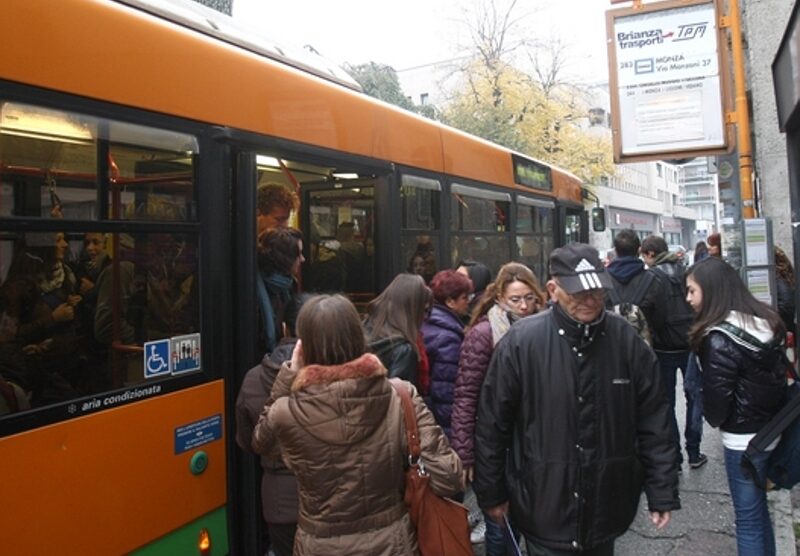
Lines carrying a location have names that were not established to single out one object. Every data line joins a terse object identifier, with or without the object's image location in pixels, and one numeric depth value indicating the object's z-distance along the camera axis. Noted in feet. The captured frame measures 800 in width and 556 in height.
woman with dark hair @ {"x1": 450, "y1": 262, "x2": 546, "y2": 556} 10.03
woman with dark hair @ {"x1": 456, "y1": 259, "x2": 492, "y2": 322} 16.58
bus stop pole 19.94
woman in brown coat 7.21
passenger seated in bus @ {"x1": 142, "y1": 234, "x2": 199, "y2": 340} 9.16
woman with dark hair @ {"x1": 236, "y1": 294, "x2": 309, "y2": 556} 9.21
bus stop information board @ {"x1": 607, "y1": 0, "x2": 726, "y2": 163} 22.76
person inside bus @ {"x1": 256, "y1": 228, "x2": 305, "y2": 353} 11.58
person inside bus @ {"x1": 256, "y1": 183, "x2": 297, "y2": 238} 13.69
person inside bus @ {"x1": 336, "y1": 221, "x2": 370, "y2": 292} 15.97
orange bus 7.43
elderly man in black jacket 8.25
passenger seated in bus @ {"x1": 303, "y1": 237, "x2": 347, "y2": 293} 15.88
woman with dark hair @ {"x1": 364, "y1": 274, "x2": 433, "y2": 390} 10.85
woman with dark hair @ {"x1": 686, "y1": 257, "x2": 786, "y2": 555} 10.32
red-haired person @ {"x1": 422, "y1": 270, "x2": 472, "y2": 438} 12.41
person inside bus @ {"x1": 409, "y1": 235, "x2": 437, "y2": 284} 17.22
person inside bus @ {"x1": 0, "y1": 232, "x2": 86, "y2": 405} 7.46
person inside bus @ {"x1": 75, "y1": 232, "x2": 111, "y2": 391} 8.21
